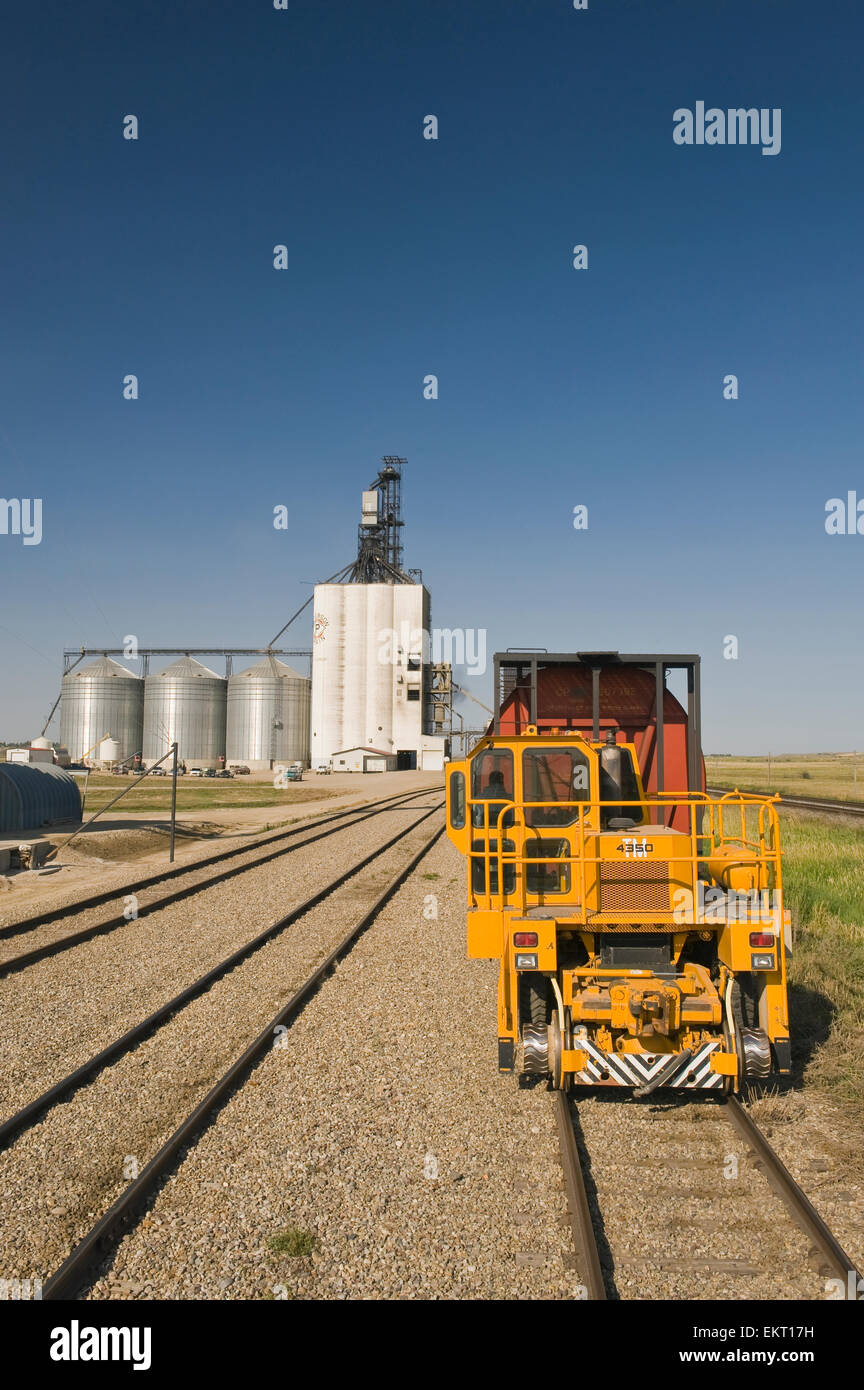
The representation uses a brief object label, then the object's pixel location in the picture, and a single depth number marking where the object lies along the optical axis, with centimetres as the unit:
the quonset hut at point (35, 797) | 2694
